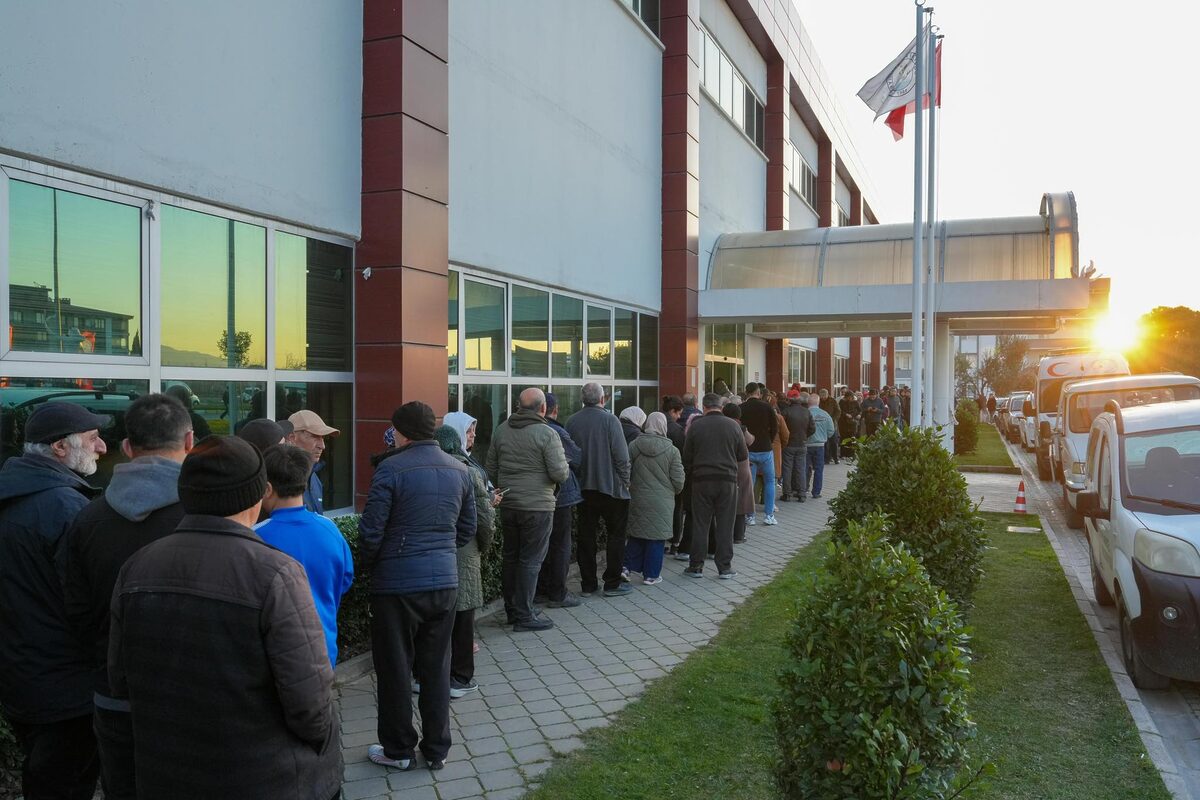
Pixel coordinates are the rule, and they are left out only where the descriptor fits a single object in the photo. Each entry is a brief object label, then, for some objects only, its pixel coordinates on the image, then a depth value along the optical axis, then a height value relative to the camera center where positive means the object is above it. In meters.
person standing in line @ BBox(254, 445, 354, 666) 3.47 -0.62
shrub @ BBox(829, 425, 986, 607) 6.44 -0.93
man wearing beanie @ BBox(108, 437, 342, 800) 2.36 -0.76
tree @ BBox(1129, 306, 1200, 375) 53.75 +2.94
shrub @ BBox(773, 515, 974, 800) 2.89 -1.08
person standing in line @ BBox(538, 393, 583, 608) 7.56 -1.37
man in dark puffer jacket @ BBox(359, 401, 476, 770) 4.41 -1.06
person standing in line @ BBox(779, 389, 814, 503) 14.24 -1.00
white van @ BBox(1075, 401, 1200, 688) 5.43 -1.00
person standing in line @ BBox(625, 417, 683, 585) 8.43 -1.03
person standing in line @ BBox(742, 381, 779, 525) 12.03 -0.66
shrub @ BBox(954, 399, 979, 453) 25.00 -1.36
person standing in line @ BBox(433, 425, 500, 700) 5.29 -1.26
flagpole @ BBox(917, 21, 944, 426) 14.77 +3.17
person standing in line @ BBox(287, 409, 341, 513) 5.14 -0.31
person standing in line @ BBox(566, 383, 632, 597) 7.98 -0.90
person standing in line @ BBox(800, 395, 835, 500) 14.88 -1.05
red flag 15.41 +4.75
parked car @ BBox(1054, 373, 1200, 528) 13.01 -0.22
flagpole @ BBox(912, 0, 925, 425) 14.12 +2.22
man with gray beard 3.14 -0.95
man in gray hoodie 2.87 -0.55
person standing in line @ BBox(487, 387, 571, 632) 6.88 -0.87
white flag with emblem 15.07 +5.33
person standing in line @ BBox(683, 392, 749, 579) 8.90 -0.98
